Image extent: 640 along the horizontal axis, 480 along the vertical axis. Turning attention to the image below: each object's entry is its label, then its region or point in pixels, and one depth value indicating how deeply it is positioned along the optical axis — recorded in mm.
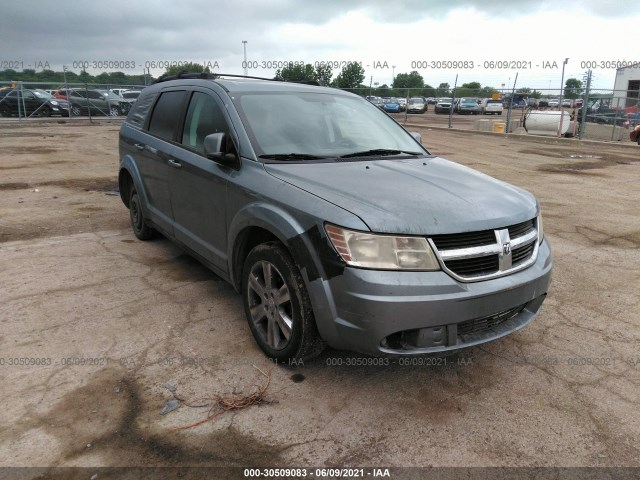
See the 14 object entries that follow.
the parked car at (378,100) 31700
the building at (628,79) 35375
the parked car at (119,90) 26495
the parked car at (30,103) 22281
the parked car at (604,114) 18797
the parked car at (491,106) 37525
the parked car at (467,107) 37000
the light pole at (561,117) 19203
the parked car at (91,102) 24297
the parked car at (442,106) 34250
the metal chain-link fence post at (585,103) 17875
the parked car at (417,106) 33306
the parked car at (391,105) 32625
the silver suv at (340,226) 2453
